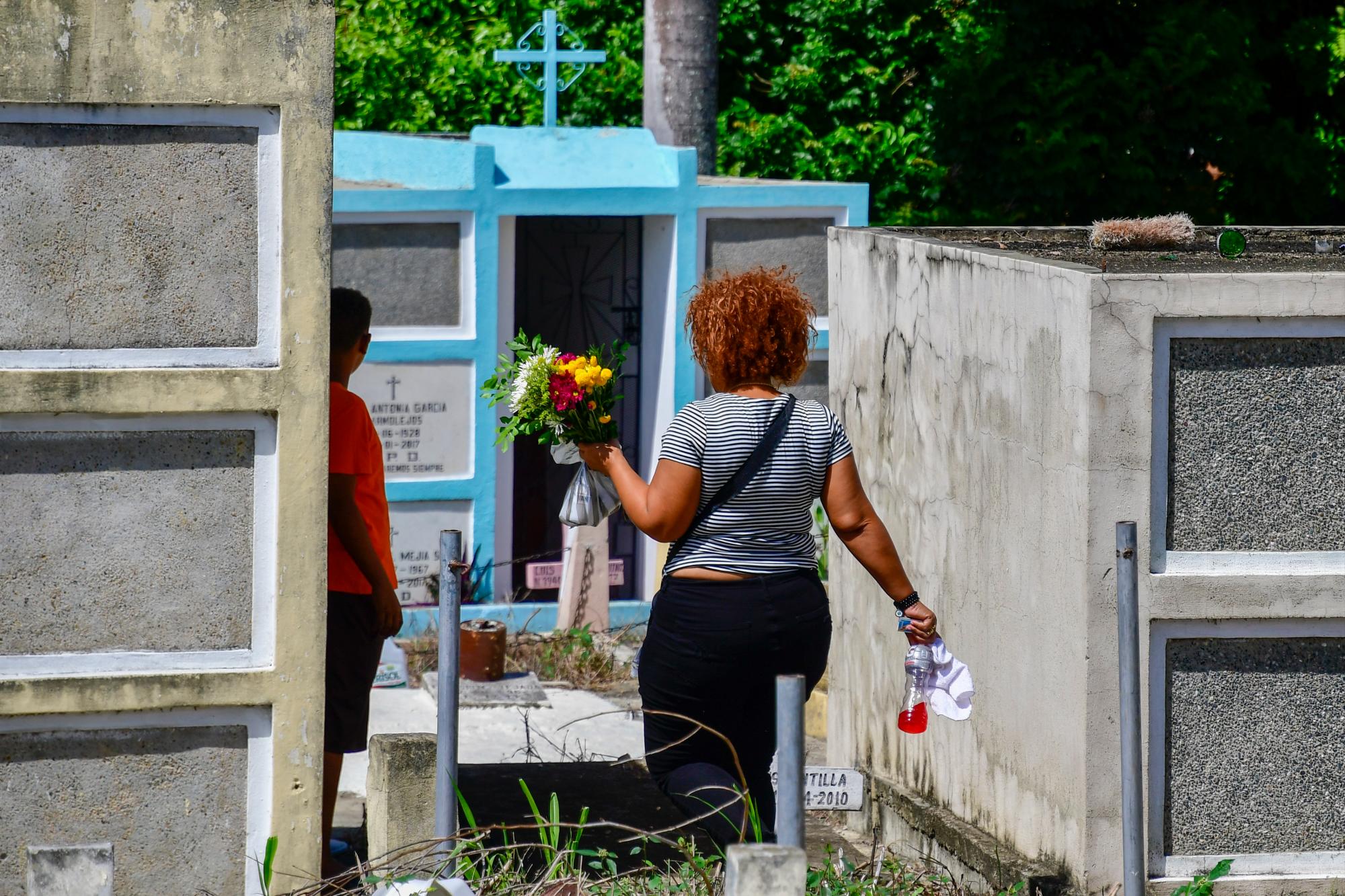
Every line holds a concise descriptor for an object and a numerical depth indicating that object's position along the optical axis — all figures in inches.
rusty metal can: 609.0
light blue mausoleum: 663.1
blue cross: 732.0
